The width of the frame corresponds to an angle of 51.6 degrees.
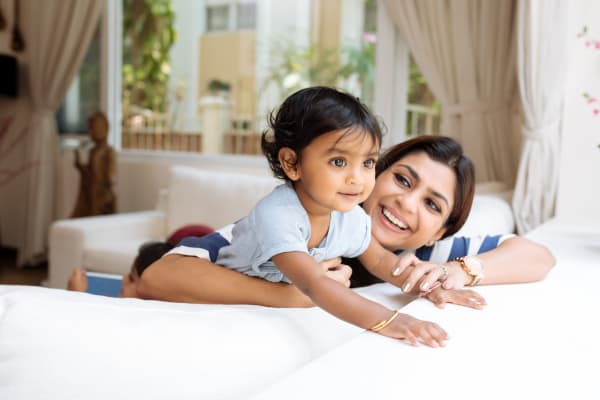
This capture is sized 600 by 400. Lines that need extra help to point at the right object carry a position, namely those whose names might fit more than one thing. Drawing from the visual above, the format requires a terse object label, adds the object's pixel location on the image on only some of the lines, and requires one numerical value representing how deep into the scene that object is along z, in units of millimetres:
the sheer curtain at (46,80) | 4887
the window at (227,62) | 3955
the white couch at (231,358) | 691
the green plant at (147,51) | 4867
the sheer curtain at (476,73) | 3129
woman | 1129
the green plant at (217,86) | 4574
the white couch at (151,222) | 3408
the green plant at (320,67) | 3867
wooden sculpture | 4410
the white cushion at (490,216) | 1974
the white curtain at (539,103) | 2582
